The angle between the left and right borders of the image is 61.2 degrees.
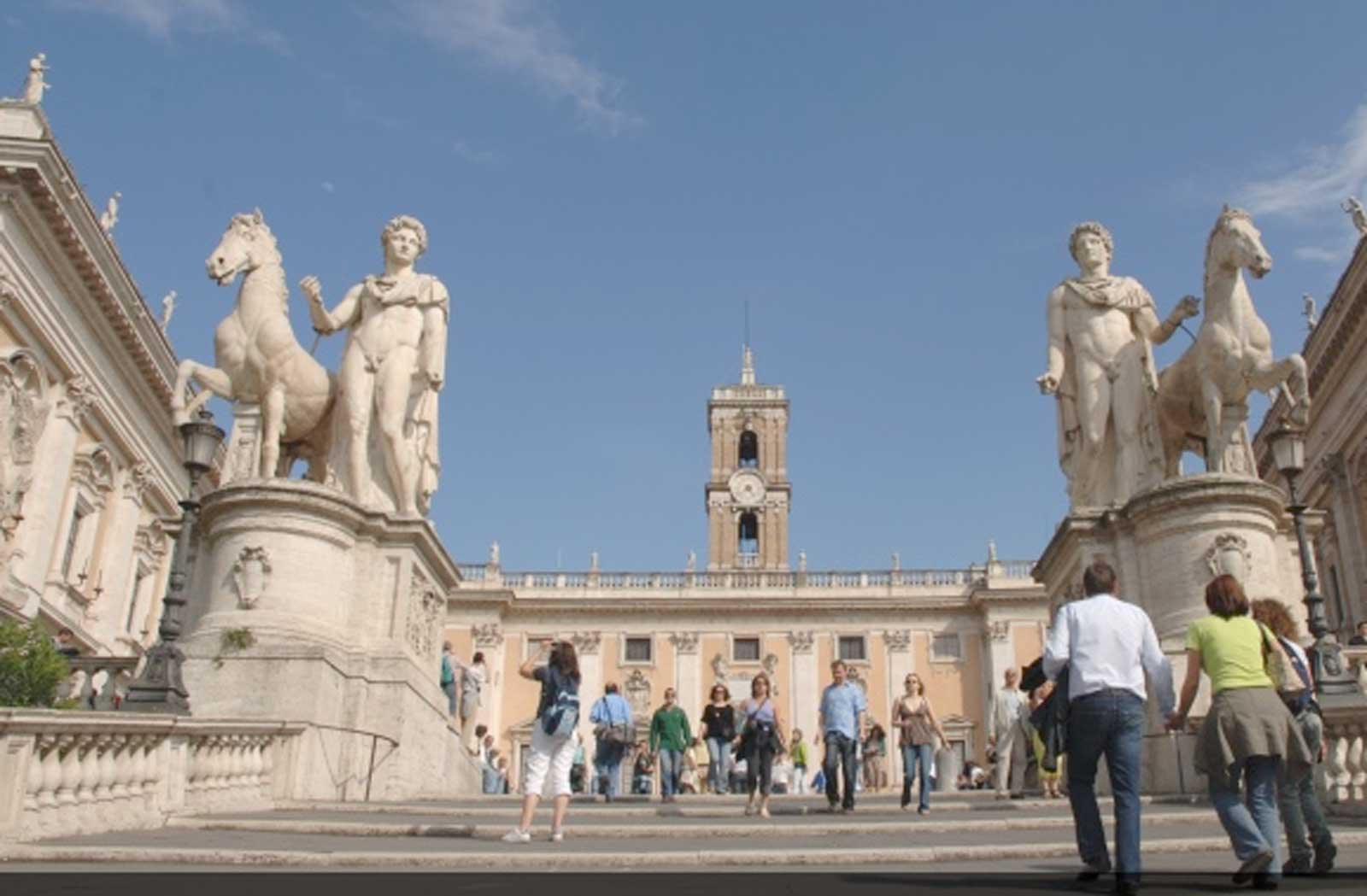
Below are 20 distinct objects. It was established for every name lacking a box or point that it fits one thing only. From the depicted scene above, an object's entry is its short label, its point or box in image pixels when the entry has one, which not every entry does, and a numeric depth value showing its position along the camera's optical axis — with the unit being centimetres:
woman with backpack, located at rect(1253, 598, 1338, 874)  582
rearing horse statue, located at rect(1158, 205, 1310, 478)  1336
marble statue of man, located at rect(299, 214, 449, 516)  1449
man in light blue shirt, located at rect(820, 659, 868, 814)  1126
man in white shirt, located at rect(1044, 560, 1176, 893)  534
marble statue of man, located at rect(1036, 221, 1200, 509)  1421
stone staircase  649
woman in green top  546
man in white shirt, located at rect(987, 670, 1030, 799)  1349
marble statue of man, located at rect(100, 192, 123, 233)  3130
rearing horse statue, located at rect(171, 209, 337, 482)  1397
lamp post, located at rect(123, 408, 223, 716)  995
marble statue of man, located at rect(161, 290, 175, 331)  3856
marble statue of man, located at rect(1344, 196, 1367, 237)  2822
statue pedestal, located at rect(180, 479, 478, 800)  1202
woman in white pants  840
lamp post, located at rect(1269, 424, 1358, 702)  1032
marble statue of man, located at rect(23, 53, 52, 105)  2738
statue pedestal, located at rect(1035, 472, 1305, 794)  1234
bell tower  7538
